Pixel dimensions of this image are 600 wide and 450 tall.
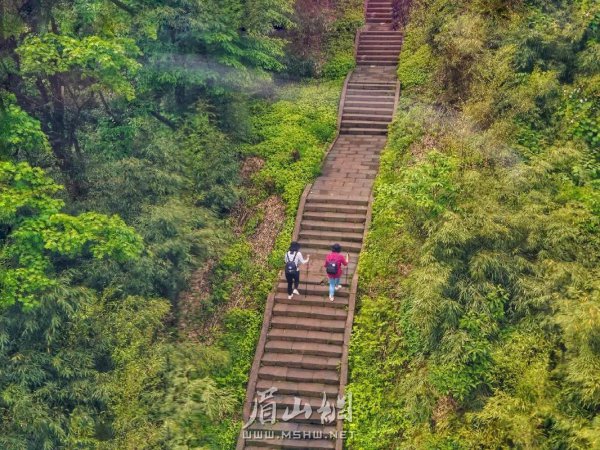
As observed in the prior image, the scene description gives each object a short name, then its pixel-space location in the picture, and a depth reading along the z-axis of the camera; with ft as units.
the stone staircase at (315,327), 37.99
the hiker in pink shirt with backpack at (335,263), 40.81
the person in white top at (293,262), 41.76
